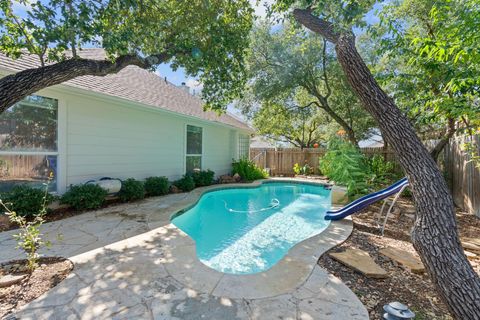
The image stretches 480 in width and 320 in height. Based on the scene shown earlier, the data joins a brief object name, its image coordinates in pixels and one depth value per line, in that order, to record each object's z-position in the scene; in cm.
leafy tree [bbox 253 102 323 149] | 1433
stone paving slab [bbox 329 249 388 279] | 313
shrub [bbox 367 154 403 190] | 973
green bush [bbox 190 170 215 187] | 1041
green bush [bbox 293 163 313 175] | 1619
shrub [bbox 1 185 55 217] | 482
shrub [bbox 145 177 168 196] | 802
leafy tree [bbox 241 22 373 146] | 1134
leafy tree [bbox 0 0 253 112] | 362
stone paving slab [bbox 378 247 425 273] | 338
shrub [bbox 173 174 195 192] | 936
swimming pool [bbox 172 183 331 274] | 448
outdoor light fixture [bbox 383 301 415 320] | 197
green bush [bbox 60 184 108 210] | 576
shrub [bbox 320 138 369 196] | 748
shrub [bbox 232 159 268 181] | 1323
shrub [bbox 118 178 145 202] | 704
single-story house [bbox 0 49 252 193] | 527
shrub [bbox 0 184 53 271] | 295
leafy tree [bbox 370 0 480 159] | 321
